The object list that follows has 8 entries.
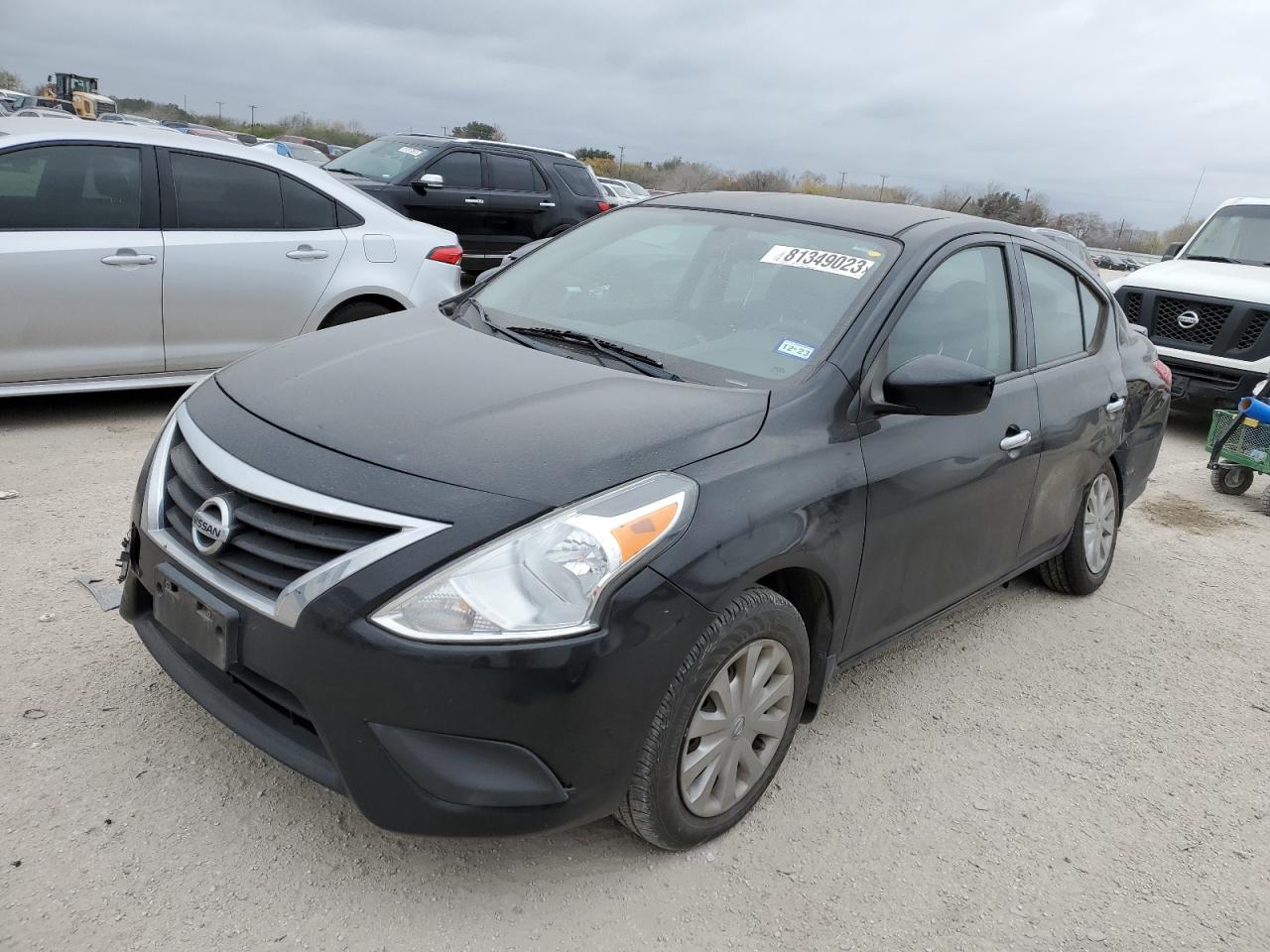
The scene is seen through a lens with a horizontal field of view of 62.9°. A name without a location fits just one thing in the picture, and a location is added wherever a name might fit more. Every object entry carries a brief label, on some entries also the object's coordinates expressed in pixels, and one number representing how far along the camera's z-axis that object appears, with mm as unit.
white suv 8484
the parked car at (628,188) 25234
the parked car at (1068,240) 14070
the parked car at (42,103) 32344
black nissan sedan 2213
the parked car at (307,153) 22936
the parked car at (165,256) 5242
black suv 10875
